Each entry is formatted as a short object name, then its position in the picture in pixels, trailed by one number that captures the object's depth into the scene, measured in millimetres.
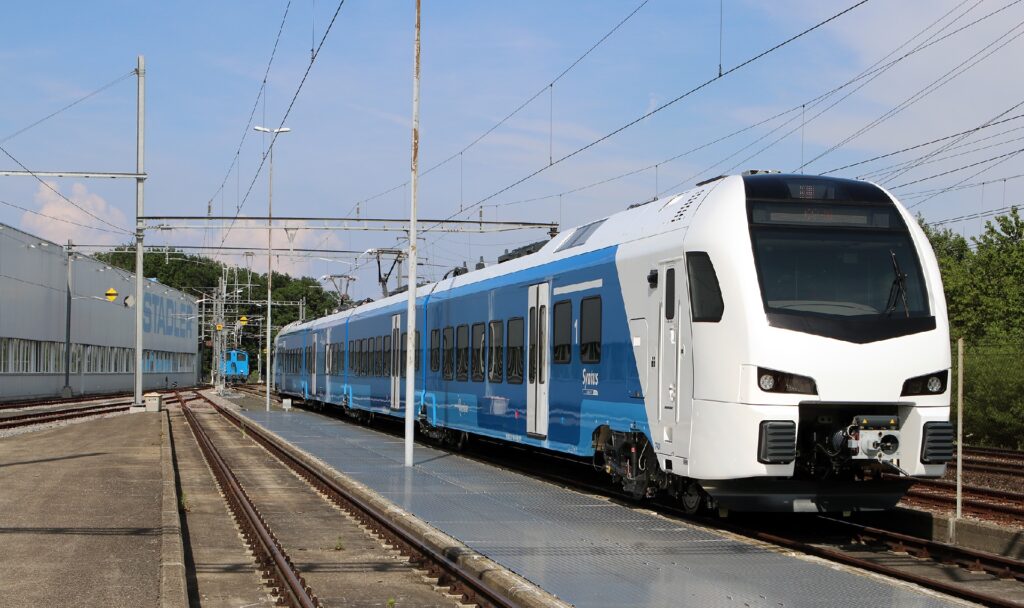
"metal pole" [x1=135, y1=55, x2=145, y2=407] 39688
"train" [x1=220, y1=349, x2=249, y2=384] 103875
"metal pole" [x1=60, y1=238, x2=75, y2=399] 57594
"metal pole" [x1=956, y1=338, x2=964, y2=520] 11913
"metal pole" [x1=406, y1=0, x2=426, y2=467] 20219
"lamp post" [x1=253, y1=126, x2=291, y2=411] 39444
